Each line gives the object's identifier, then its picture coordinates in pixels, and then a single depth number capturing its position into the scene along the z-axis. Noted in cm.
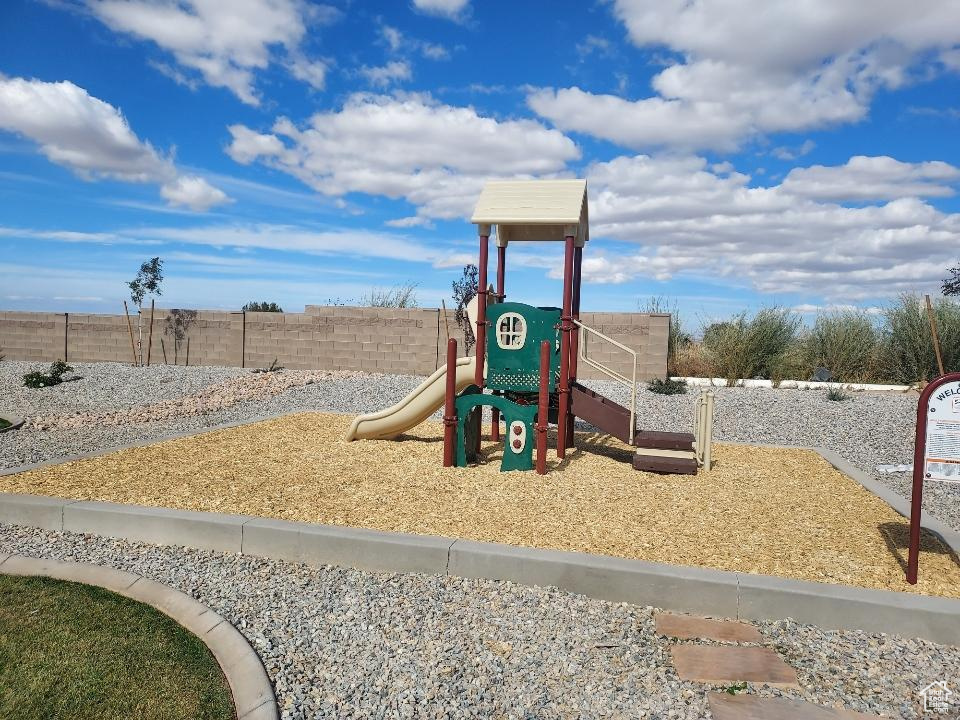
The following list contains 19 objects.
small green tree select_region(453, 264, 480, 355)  1574
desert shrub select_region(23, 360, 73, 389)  1429
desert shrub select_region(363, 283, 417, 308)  2008
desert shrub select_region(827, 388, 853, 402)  1227
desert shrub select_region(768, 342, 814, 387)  1622
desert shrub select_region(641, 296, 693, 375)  1648
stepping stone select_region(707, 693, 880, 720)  271
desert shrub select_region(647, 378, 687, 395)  1330
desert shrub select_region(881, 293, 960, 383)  1527
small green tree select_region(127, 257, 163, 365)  1984
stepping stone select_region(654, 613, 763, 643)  339
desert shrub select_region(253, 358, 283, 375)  1634
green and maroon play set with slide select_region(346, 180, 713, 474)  672
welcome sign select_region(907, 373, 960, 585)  398
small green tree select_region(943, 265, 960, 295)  1736
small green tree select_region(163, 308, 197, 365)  1891
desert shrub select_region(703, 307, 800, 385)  1619
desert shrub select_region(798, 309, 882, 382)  1630
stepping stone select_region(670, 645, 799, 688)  299
